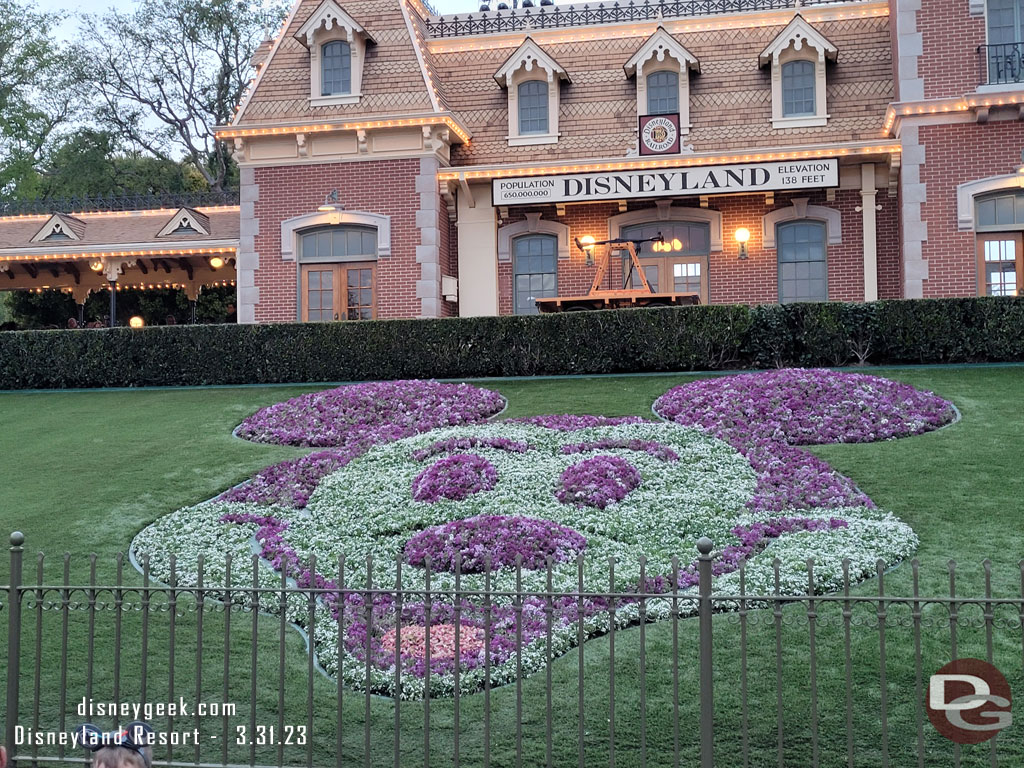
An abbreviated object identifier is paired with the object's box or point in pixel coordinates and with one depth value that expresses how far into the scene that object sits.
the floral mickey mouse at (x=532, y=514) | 7.14
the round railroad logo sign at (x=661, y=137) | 21.61
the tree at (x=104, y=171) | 40.78
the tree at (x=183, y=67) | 40.56
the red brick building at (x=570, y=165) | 21.23
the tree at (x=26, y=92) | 42.03
